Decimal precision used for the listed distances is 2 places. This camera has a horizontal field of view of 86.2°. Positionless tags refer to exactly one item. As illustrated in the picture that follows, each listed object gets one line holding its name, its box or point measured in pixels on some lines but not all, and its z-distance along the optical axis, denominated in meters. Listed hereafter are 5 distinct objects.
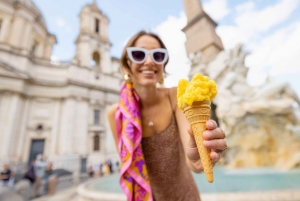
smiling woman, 1.18
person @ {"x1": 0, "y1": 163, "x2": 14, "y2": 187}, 5.71
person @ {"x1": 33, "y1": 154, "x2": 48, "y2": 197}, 6.76
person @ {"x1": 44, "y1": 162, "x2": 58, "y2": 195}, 6.99
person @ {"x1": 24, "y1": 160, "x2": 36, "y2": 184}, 6.15
